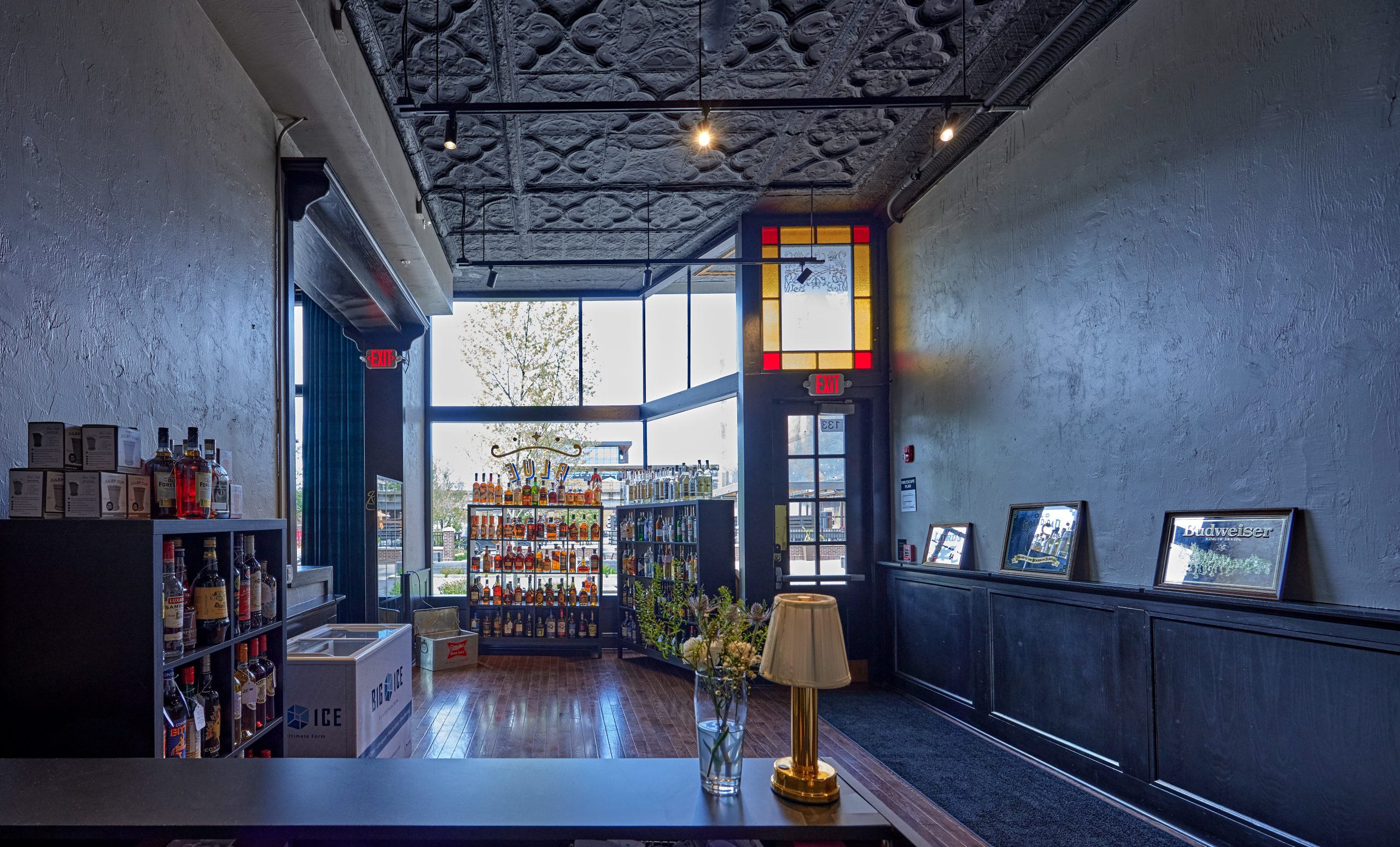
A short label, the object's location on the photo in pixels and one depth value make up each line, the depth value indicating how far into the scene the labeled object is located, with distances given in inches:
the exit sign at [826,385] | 299.9
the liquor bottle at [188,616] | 91.7
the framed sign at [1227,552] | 138.2
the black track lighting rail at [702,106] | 174.2
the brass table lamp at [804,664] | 72.1
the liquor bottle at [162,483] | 91.5
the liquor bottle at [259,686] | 111.4
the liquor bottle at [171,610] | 86.7
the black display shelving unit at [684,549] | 310.7
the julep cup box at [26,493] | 79.6
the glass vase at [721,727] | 71.9
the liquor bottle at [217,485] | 99.9
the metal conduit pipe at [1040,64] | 177.3
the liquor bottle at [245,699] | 105.5
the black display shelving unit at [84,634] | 77.2
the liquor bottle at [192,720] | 91.0
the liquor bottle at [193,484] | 95.4
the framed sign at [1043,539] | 193.2
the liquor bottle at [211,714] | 96.8
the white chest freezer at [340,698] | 141.3
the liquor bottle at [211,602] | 95.5
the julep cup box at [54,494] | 80.2
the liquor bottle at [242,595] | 104.3
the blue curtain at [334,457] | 295.6
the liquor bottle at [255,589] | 110.0
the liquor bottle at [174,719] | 85.7
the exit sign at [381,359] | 321.4
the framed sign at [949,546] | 244.2
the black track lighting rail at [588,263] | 283.6
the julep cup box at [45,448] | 81.5
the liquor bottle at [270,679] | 115.4
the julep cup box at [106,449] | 83.3
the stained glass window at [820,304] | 304.3
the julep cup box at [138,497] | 86.9
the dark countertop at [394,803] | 62.1
